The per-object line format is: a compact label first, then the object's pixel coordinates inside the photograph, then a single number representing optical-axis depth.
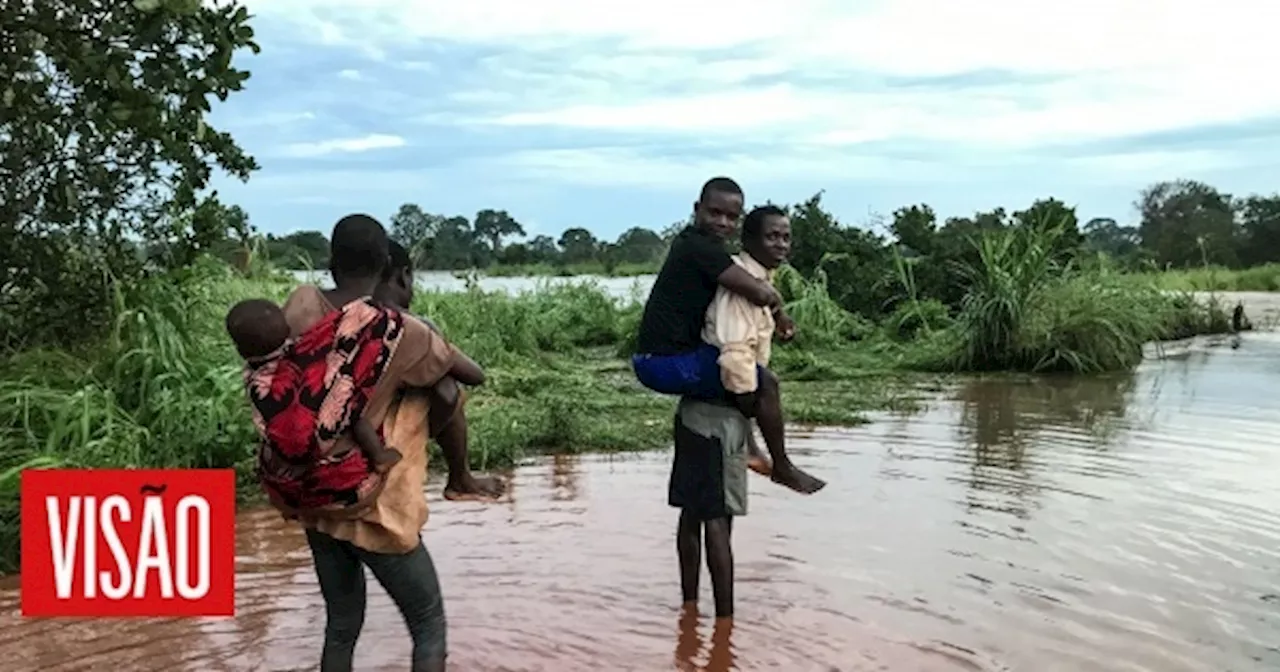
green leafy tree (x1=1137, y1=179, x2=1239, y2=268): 35.56
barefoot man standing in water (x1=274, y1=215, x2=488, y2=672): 3.19
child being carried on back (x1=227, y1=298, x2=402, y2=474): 3.07
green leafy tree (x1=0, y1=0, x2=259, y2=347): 5.91
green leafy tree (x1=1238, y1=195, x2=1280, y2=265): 38.72
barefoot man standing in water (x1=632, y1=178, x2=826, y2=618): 4.32
